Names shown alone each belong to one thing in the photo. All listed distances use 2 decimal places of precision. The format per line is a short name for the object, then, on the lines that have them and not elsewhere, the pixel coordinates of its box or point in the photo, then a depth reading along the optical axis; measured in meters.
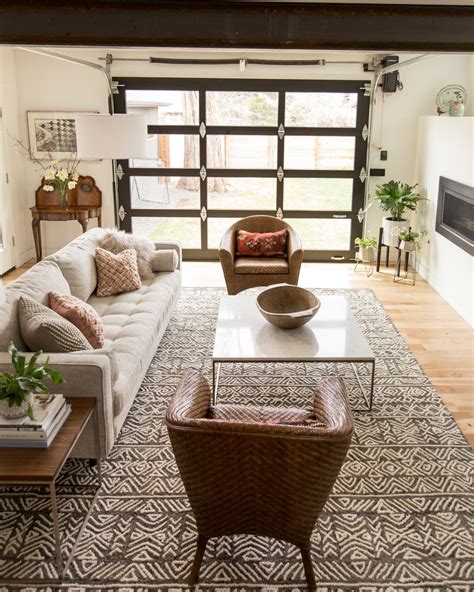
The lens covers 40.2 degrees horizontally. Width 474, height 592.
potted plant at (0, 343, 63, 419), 2.76
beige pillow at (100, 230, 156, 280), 5.45
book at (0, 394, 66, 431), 2.81
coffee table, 4.03
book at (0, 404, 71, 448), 2.81
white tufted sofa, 3.25
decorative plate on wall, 7.36
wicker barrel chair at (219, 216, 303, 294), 6.02
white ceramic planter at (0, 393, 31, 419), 2.86
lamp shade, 4.34
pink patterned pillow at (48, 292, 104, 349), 3.77
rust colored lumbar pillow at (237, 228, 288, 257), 6.34
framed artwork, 7.45
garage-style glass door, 7.50
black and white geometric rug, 2.76
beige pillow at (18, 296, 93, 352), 3.39
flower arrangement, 7.14
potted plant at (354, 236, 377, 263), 7.59
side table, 2.61
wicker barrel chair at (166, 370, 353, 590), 2.39
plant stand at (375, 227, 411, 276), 7.23
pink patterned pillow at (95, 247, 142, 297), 5.09
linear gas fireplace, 6.00
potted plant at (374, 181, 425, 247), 7.13
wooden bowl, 4.64
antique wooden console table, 7.14
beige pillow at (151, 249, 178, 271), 5.69
